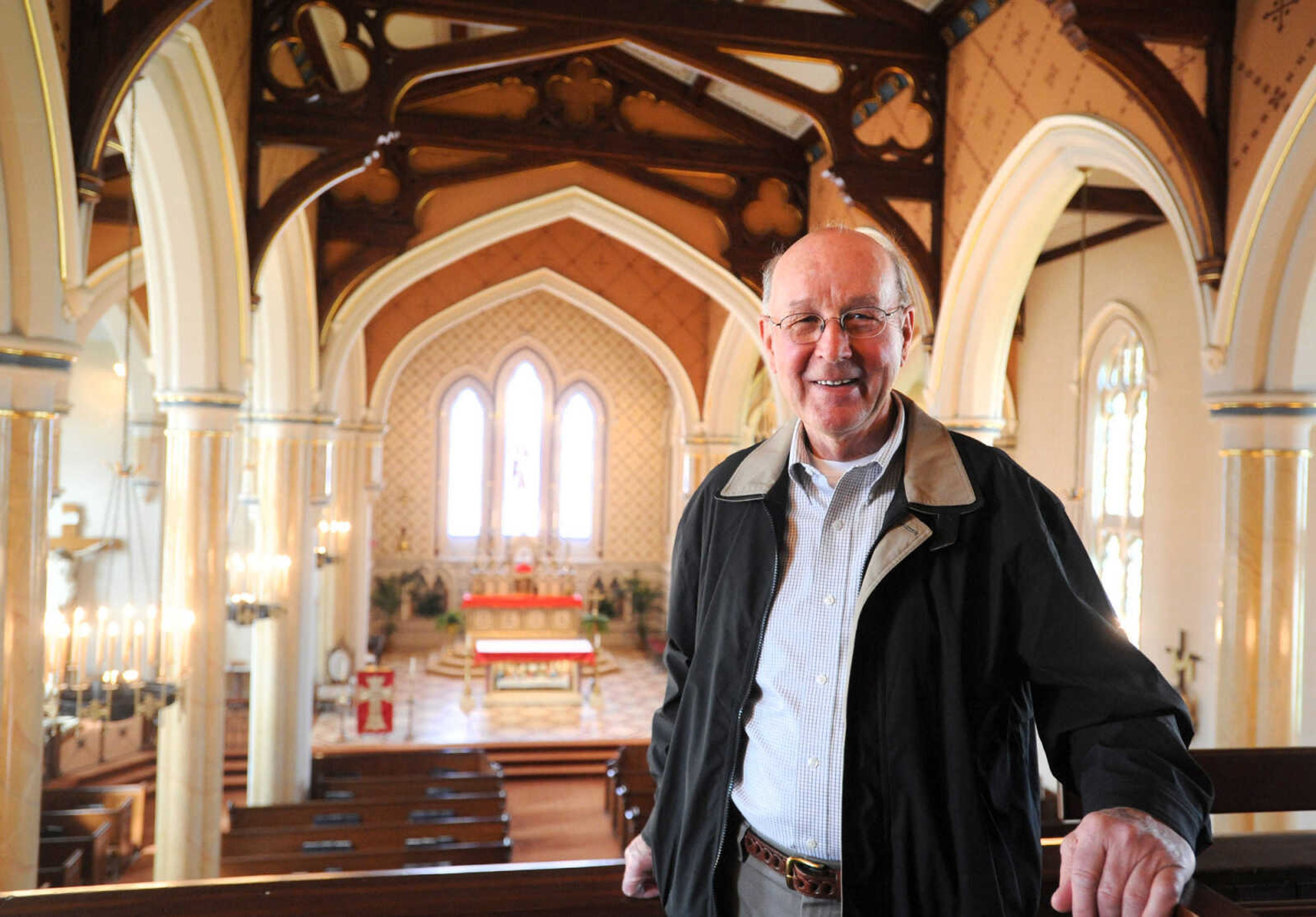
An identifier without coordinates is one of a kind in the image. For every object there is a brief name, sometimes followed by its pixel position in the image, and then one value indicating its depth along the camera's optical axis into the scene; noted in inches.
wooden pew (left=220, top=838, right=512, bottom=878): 294.0
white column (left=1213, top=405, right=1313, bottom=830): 192.5
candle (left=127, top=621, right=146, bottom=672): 218.1
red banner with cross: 516.4
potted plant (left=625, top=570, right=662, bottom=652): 754.8
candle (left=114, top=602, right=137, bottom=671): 215.3
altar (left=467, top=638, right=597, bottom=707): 589.0
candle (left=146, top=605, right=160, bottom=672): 223.9
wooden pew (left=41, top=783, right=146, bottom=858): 370.9
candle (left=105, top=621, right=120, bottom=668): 210.5
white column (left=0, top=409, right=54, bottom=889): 163.5
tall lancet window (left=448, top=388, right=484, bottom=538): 750.5
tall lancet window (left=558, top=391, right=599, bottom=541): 767.1
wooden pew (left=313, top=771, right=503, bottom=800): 394.6
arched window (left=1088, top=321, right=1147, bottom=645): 400.2
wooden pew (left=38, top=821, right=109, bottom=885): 312.5
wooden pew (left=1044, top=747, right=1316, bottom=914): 72.5
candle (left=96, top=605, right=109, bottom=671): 204.5
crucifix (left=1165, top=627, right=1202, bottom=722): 358.0
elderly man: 50.1
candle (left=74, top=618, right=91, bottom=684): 198.7
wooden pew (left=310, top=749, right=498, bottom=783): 434.3
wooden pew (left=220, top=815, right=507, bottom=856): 314.0
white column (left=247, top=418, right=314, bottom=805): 377.4
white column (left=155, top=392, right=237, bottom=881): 268.5
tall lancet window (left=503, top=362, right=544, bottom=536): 751.1
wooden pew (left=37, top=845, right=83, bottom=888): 291.4
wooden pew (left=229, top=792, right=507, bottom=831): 340.8
